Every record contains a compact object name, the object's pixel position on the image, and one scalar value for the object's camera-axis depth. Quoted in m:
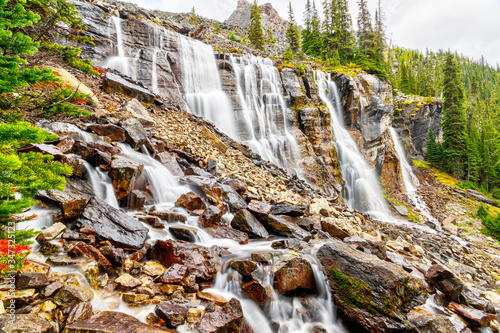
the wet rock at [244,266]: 5.29
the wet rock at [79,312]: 3.16
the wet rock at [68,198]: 5.34
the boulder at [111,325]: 3.04
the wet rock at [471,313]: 5.66
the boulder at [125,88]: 13.86
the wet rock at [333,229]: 9.35
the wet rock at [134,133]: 9.60
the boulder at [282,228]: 8.14
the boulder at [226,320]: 3.80
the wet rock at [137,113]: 11.42
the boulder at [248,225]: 7.78
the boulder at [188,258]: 5.07
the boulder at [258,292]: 4.91
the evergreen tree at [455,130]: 40.44
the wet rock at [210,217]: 7.52
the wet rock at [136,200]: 7.31
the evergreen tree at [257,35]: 51.00
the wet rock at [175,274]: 4.54
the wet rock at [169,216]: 7.10
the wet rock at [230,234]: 7.20
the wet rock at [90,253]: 4.36
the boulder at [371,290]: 4.70
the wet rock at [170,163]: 10.01
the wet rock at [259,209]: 8.59
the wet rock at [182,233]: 6.45
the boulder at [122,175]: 7.13
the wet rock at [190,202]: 8.09
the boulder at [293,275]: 5.29
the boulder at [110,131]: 9.05
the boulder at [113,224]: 5.21
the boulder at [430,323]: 4.70
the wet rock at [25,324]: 2.61
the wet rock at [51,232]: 4.44
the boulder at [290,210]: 9.84
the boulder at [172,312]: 3.71
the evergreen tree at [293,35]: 43.31
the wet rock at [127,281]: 4.14
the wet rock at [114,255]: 4.62
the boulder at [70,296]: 3.32
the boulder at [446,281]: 6.43
